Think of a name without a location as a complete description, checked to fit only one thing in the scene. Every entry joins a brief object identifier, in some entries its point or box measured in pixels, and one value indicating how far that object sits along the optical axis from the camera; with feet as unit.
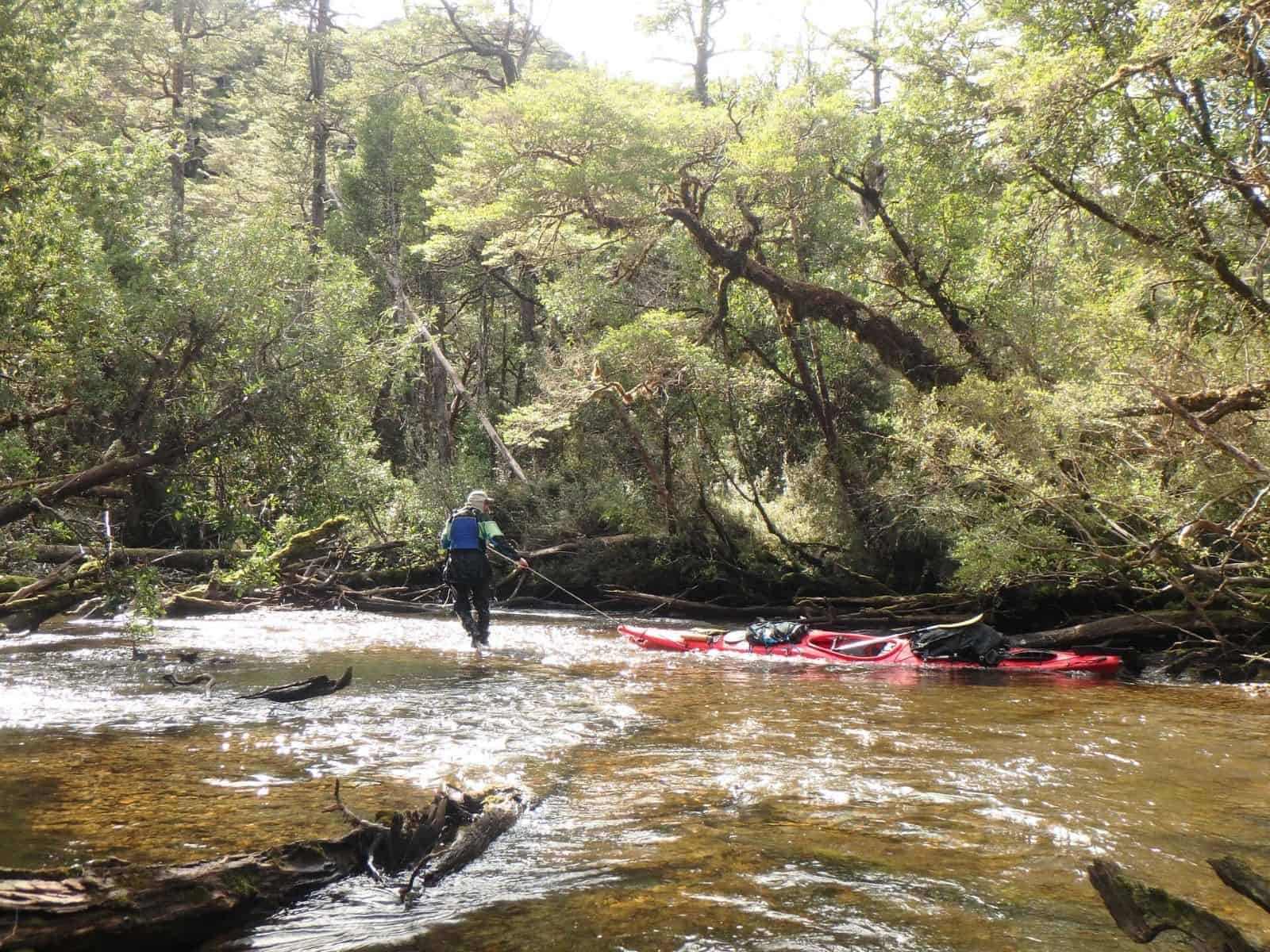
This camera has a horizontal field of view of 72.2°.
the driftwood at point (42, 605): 26.21
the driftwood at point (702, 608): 49.55
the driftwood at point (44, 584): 26.32
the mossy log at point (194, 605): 37.47
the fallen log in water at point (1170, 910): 8.30
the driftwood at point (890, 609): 41.60
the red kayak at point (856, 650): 32.45
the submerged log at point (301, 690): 24.09
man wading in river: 36.35
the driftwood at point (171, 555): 29.48
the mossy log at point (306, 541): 32.78
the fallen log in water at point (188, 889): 8.30
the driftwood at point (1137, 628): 33.60
